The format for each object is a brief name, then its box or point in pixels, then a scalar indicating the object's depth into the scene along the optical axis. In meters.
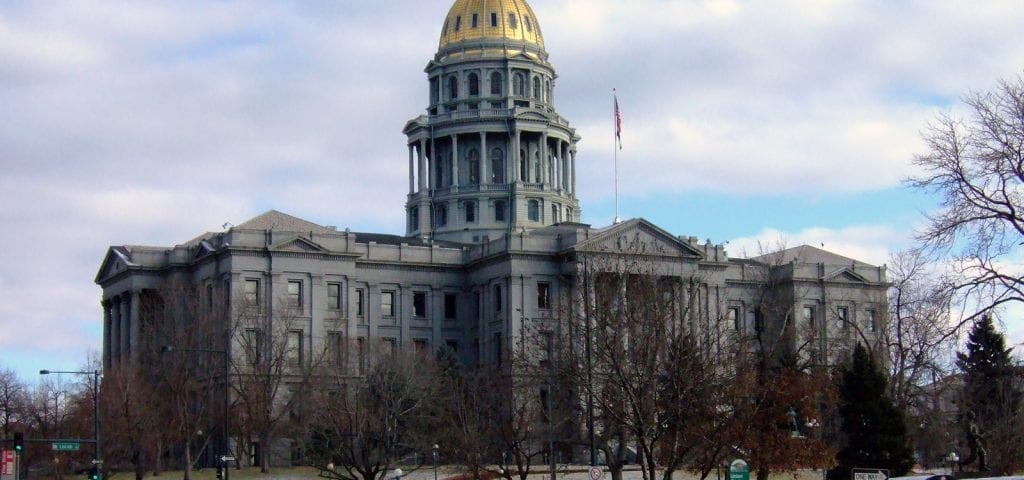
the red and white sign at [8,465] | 96.19
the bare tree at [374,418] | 92.00
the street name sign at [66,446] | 79.31
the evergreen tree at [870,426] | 69.75
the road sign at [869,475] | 40.22
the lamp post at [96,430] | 82.16
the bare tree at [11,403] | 123.31
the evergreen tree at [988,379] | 86.19
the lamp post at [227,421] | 83.35
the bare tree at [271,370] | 106.50
